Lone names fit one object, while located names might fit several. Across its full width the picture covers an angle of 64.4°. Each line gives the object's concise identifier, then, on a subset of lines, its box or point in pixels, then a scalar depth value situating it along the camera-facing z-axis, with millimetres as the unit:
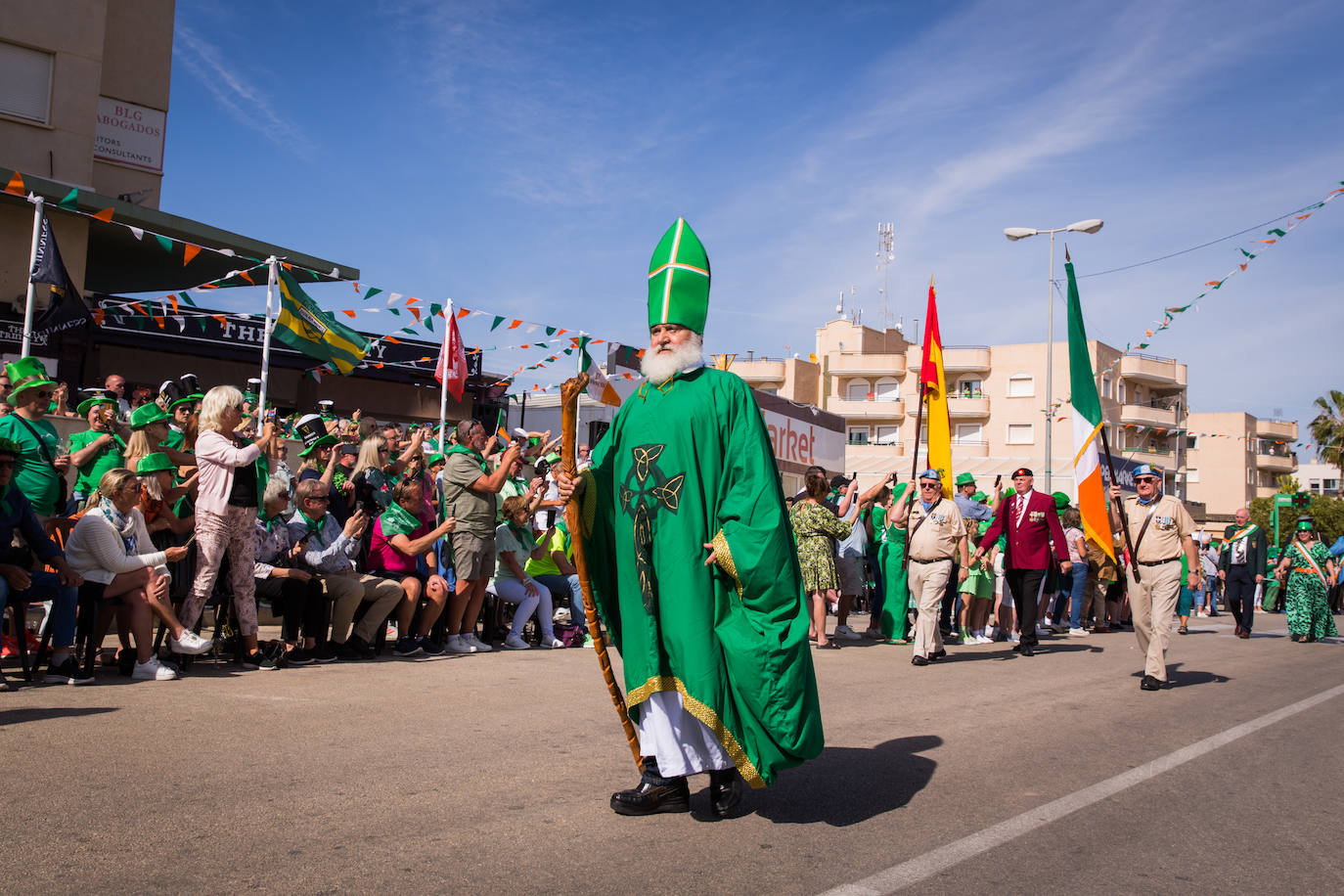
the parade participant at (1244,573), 15820
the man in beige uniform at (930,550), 10125
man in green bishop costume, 4184
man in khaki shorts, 9156
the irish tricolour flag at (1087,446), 9648
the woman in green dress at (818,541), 11117
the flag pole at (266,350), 12408
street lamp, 23609
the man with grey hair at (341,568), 8312
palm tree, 64688
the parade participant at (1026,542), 11250
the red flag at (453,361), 16844
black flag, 13656
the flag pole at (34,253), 13266
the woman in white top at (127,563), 6789
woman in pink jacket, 7359
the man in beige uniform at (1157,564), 9094
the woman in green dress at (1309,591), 14766
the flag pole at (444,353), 16006
